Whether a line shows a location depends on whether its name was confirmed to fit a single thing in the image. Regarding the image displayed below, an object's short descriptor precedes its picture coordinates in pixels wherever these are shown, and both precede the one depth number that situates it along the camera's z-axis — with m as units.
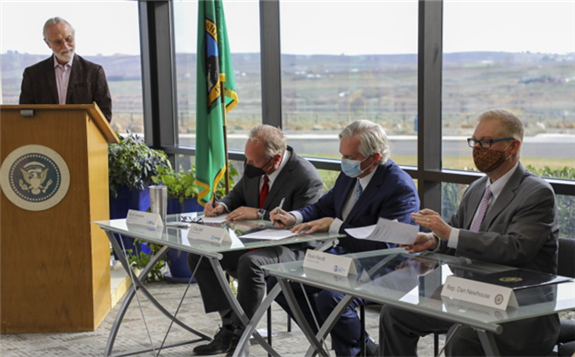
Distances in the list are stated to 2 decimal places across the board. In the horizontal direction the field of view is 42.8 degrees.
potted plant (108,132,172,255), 6.59
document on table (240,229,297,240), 3.58
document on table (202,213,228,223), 4.18
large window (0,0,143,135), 7.52
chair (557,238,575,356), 3.00
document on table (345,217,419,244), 2.92
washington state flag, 5.47
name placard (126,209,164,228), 3.92
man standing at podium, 5.52
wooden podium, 4.61
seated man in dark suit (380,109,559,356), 2.70
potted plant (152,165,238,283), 6.20
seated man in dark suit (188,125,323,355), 4.33
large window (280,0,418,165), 5.18
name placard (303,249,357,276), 2.70
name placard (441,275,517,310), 2.21
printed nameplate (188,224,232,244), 3.47
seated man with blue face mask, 3.76
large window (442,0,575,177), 4.18
